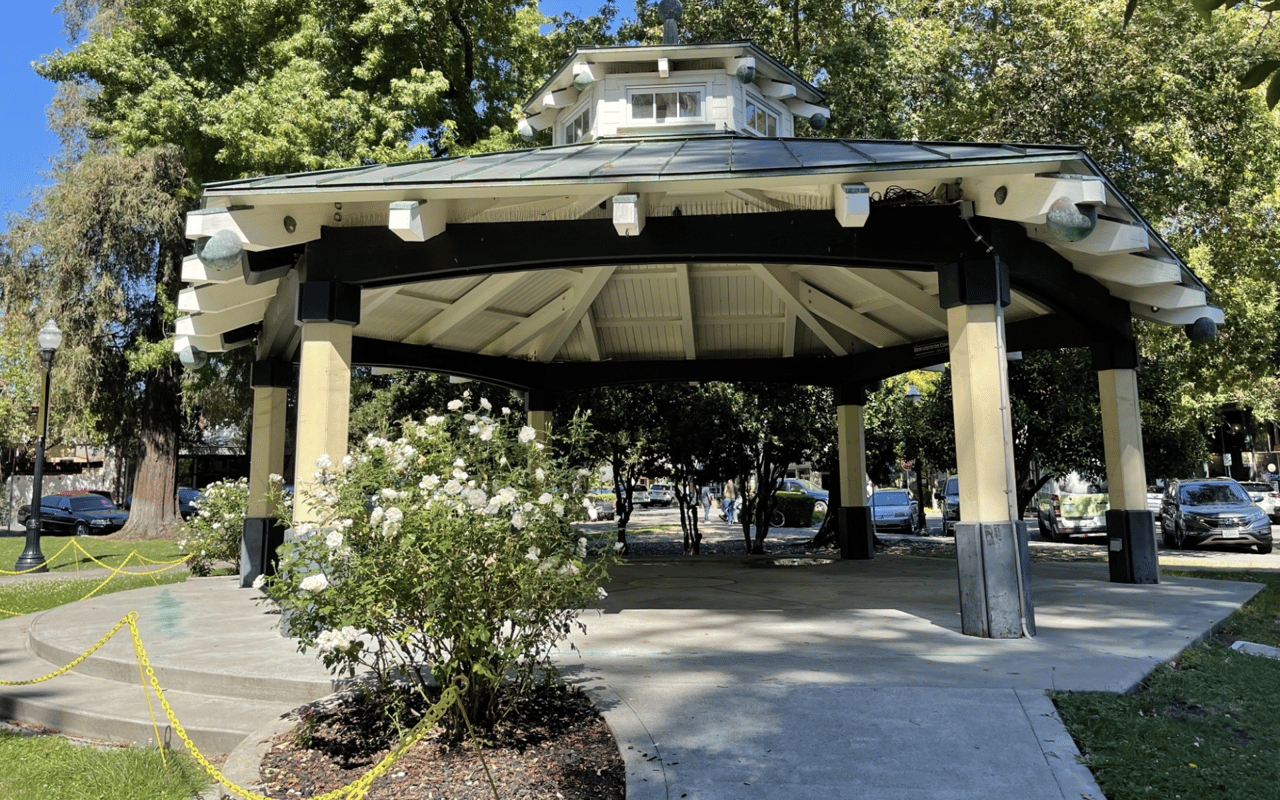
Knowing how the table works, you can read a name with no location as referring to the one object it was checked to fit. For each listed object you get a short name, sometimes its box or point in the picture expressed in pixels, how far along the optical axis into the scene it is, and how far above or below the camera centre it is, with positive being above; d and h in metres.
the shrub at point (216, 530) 13.59 -0.50
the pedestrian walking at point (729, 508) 32.78 -0.81
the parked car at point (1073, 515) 22.38 -0.93
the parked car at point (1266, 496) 28.25 -0.67
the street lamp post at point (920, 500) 24.58 -0.55
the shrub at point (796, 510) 31.28 -0.87
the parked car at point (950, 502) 29.59 -0.67
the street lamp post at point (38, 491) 14.67 +0.20
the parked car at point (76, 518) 27.31 -0.53
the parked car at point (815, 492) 34.23 -0.27
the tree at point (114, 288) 20.86 +5.30
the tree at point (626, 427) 17.12 +1.28
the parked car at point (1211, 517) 18.70 -0.88
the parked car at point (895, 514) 27.50 -0.96
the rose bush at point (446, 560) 4.09 -0.33
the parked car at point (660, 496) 50.77 -0.42
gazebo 6.61 +2.20
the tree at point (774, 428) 16.77 +1.14
